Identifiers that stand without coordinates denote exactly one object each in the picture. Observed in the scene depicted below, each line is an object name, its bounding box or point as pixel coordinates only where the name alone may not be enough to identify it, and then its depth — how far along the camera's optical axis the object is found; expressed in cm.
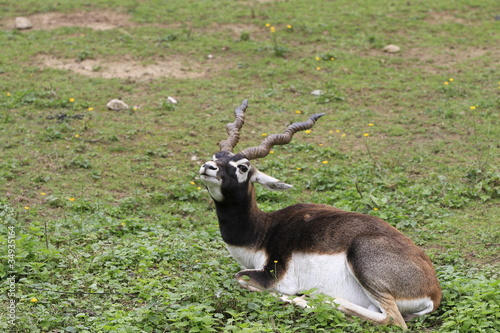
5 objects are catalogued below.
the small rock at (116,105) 1105
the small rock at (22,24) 1423
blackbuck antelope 550
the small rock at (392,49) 1352
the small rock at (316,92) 1180
